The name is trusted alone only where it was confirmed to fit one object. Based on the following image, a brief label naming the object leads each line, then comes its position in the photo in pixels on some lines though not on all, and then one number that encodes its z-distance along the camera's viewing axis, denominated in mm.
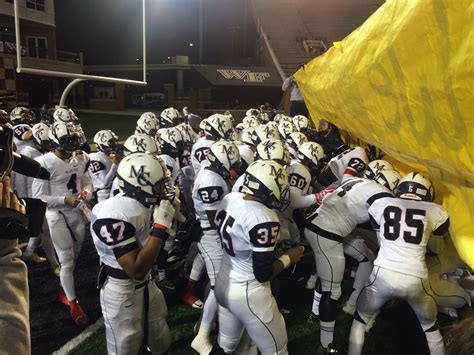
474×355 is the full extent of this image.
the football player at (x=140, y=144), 5266
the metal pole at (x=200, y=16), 25964
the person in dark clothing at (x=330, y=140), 7348
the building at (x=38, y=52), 22469
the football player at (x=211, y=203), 3753
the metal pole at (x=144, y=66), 7566
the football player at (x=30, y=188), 5207
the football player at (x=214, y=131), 5764
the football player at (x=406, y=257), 3336
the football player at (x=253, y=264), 2801
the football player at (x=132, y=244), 2691
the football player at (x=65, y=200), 4191
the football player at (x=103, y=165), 5707
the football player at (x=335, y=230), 3768
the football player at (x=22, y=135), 6121
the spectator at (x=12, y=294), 1275
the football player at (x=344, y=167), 5354
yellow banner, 2350
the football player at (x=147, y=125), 7551
